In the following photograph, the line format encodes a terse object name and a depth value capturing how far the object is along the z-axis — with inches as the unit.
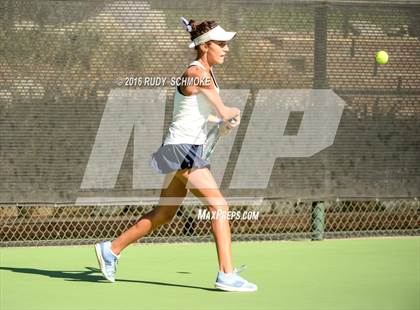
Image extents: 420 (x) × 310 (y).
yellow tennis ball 414.3
